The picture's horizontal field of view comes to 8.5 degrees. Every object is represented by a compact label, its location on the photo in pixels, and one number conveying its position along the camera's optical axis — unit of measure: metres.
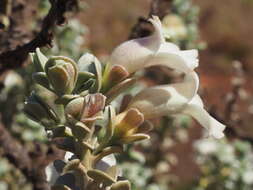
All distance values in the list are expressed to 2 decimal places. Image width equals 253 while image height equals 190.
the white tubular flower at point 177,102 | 0.37
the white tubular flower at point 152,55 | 0.37
